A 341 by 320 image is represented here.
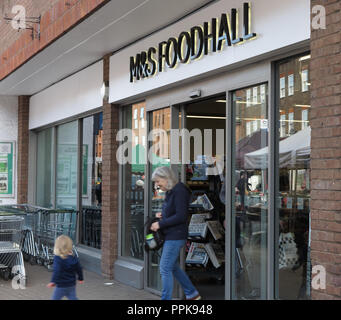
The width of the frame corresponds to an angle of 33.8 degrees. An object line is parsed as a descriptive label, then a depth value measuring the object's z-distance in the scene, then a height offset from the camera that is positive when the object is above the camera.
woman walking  6.20 -0.52
